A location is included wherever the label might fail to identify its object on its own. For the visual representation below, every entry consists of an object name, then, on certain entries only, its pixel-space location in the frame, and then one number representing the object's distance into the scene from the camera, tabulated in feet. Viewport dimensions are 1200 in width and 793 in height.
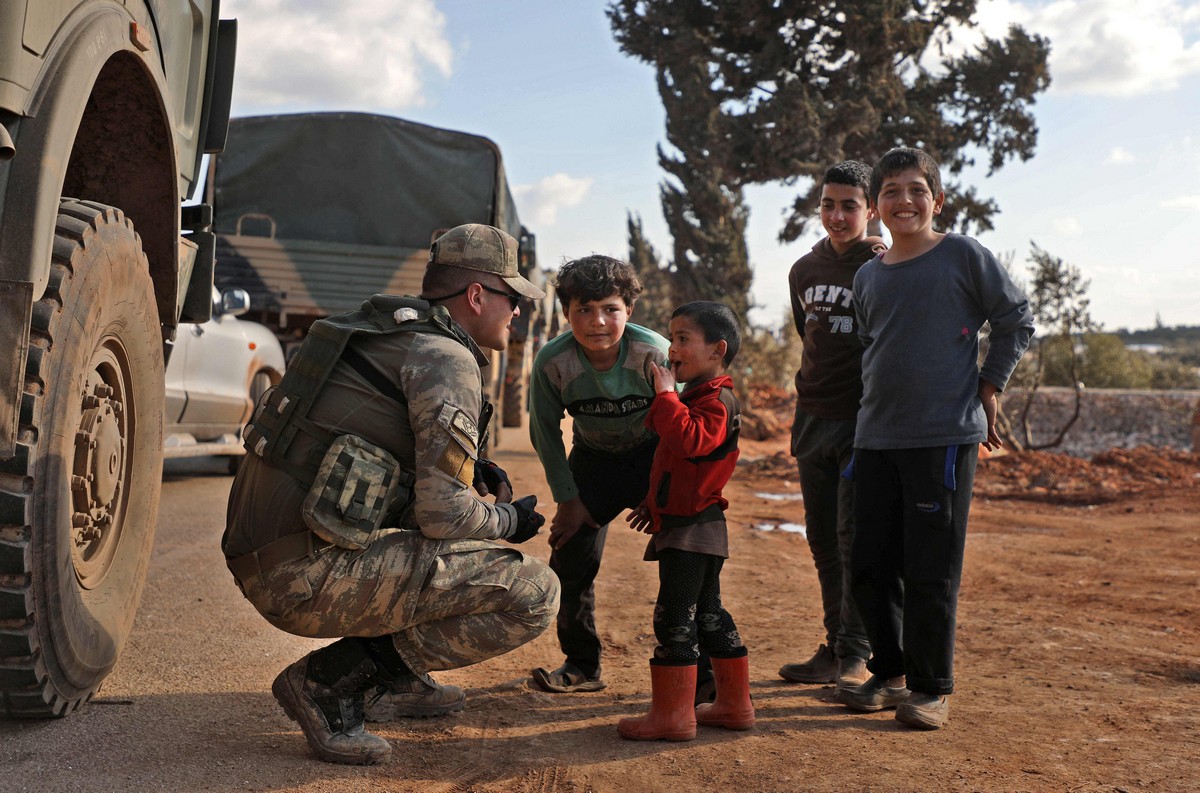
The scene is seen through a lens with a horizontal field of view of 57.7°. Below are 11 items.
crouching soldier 9.23
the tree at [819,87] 60.75
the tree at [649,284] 100.61
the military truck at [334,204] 34.04
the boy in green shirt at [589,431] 12.16
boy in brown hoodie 13.35
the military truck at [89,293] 7.66
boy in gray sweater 11.59
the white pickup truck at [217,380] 25.53
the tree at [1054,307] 56.13
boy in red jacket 10.91
